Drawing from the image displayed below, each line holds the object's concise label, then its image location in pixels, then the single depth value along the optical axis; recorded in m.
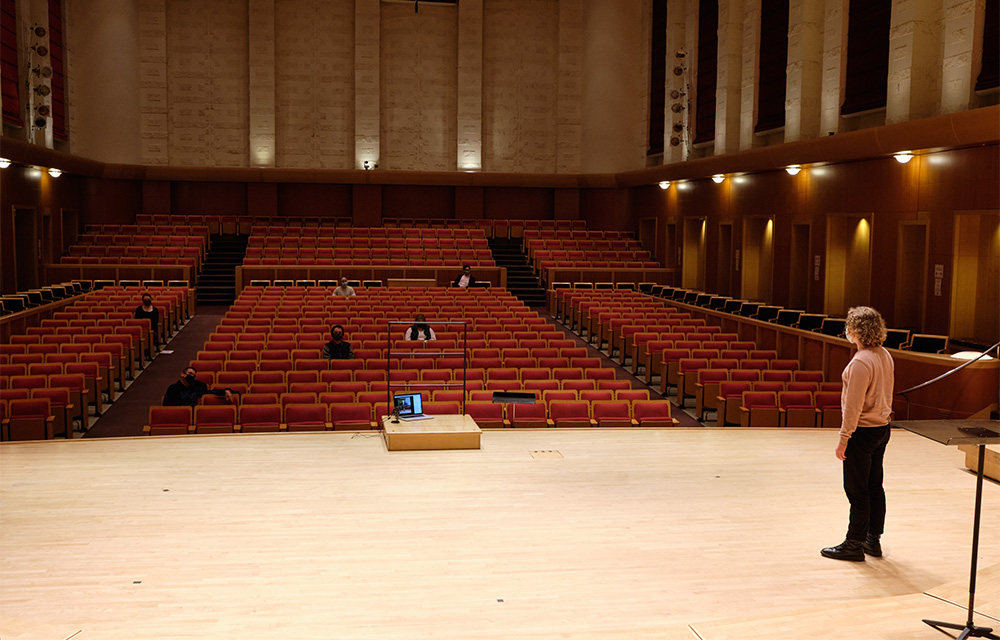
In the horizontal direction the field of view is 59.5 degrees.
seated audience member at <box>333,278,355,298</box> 16.06
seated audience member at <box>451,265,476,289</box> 18.89
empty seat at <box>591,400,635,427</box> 8.71
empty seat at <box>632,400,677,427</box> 8.76
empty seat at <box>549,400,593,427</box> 8.70
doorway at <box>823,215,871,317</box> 15.61
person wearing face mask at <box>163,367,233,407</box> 8.68
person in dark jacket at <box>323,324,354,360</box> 10.62
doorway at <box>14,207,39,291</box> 19.55
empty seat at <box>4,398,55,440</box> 8.15
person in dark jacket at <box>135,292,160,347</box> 13.70
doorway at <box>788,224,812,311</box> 17.25
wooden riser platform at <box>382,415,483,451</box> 6.89
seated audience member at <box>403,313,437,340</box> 11.51
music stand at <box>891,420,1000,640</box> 3.30
